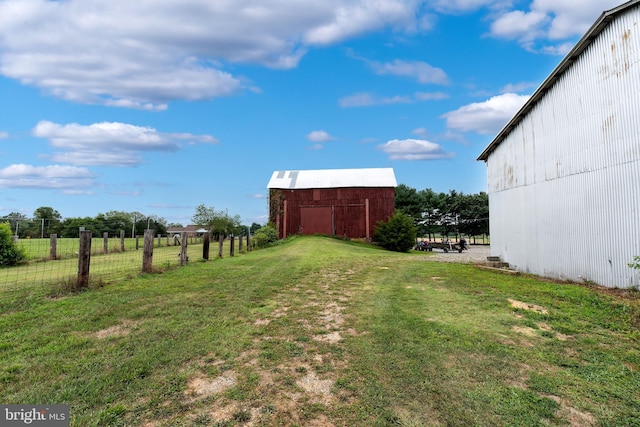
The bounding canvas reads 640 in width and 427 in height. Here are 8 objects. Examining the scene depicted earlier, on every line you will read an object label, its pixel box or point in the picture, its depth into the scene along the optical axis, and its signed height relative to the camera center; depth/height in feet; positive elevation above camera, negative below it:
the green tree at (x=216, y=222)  147.84 +2.50
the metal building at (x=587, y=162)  29.78 +6.27
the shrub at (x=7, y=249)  47.70 -2.72
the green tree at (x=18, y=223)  57.17 +0.94
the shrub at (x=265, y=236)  88.86 -2.35
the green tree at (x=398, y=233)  96.84 -1.95
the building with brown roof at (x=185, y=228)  248.38 -0.42
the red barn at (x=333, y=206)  110.32 +6.22
